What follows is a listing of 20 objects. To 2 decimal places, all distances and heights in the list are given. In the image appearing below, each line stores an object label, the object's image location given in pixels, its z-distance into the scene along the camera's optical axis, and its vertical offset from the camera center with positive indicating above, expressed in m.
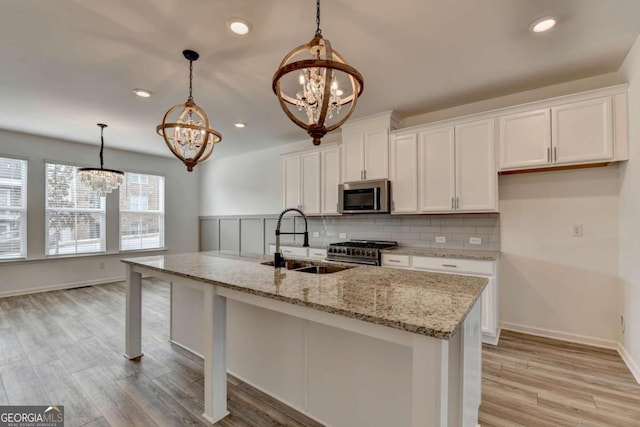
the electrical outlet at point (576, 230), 2.91 -0.16
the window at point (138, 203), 6.00 +0.25
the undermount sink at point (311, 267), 2.24 -0.42
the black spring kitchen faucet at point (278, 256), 2.19 -0.32
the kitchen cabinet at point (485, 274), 2.87 -0.60
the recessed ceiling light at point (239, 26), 2.03 +1.36
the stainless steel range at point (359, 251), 3.50 -0.46
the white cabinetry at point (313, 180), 4.28 +0.53
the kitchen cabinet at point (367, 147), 3.77 +0.91
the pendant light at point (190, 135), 2.47 +0.72
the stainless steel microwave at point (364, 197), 3.71 +0.24
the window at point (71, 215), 5.04 -0.01
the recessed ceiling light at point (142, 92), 3.14 +1.34
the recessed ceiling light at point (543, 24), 2.00 +1.35
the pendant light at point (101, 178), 4.16 +0.53
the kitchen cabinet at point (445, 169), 3.11 +0.53
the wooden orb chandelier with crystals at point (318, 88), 1.45 +0.72
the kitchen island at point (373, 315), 1.04 -0.44
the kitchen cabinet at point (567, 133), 2.53 +0.77
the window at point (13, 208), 4.59 +0.10
